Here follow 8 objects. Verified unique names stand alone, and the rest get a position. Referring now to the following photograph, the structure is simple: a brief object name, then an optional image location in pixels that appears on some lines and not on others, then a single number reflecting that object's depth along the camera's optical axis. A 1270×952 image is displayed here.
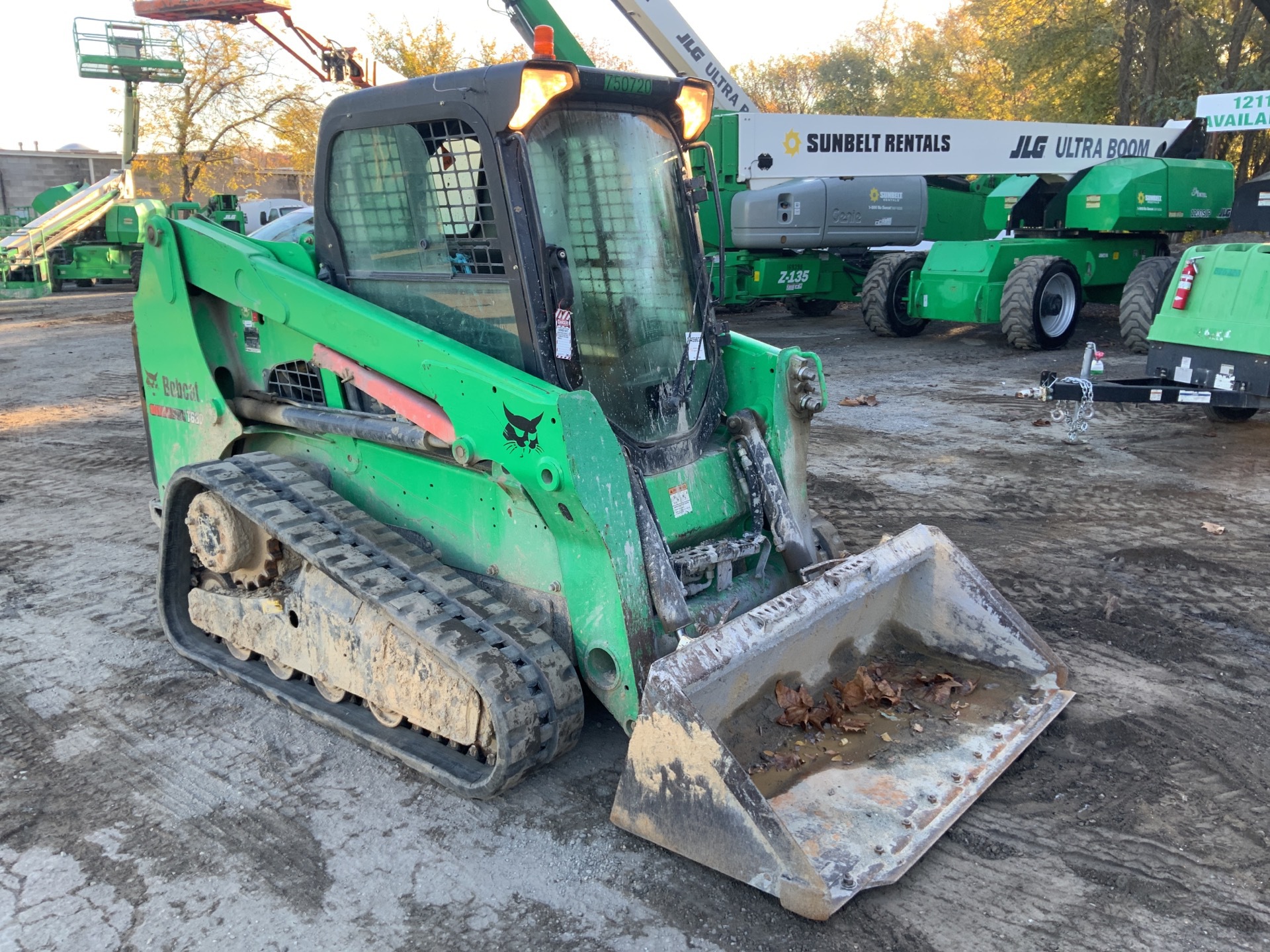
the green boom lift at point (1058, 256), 11.88
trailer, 7.35
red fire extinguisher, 7.76
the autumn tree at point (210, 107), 28.30
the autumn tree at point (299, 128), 29.00
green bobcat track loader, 3.19
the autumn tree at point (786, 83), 46.03
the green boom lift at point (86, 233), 20.61
